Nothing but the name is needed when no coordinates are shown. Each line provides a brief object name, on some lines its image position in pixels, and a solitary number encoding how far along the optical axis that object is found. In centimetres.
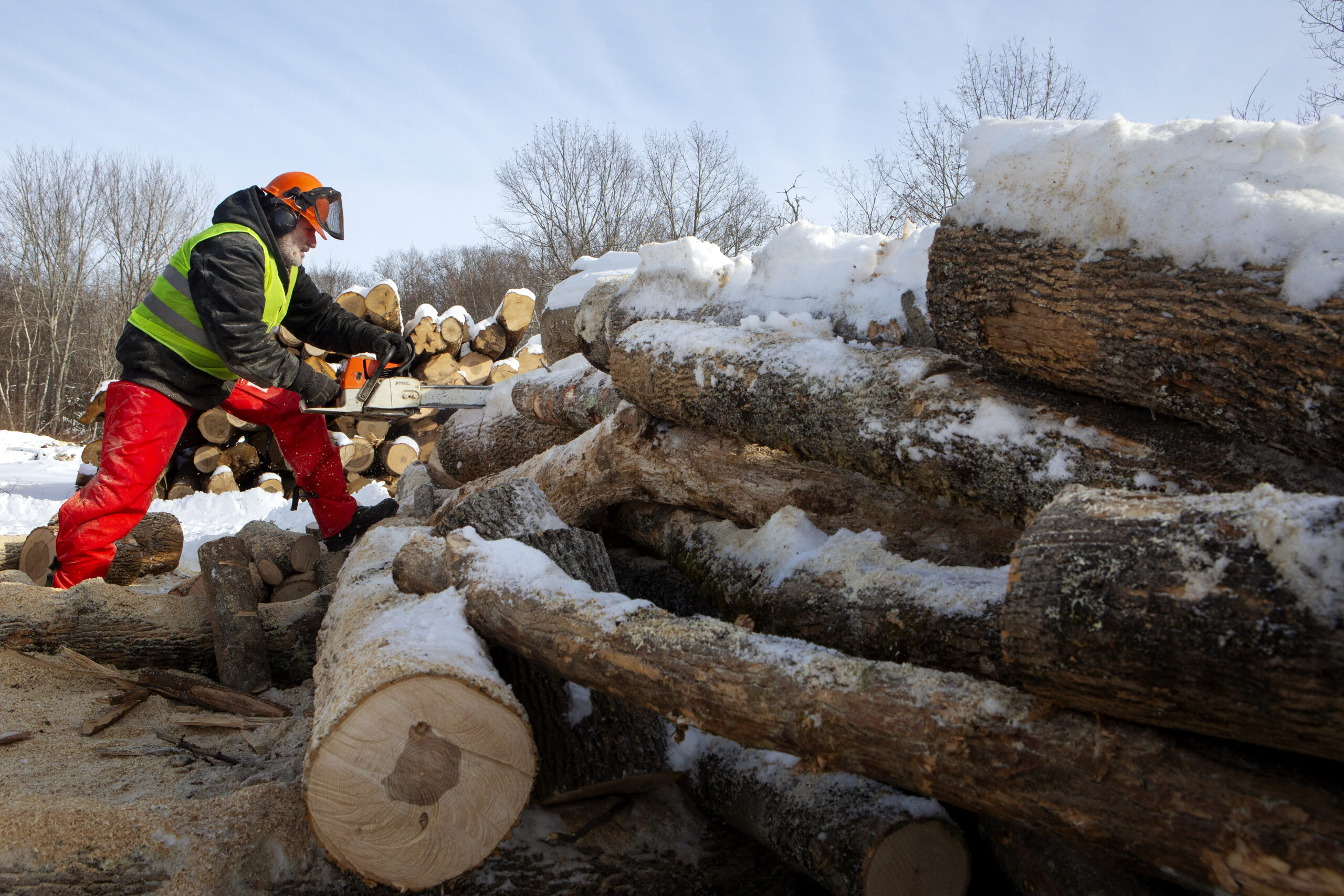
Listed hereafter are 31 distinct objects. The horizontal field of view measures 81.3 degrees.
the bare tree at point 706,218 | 2464
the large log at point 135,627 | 320
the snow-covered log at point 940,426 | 186
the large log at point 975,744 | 108
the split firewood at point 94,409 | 768
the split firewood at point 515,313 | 852
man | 382
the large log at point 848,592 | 196
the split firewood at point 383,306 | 813
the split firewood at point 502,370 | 843
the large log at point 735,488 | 253
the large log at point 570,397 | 407
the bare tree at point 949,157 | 1808
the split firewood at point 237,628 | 322
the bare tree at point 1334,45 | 1248
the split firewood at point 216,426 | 785
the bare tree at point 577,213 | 2588
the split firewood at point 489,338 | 862
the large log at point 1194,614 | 103
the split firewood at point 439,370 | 843
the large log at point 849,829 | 174
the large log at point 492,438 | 482
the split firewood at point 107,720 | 269
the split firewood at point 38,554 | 409
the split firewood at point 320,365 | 804
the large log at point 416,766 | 161
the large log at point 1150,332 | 155
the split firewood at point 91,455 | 768
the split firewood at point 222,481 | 779
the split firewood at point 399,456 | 796
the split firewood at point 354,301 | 823
